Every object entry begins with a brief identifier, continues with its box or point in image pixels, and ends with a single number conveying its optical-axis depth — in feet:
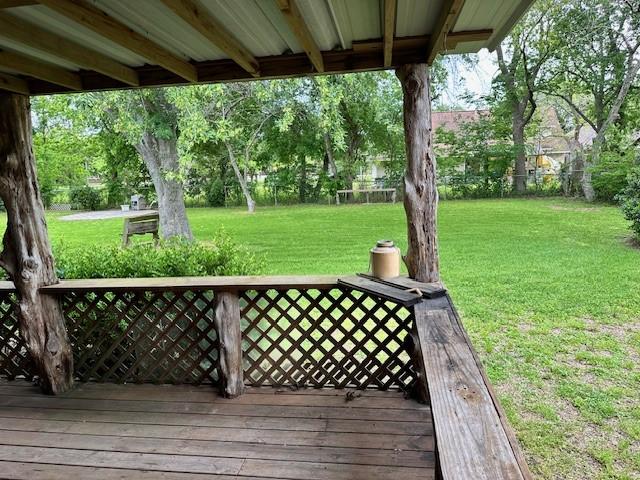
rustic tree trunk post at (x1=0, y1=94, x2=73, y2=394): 8.01
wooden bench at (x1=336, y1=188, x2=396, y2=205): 46.75
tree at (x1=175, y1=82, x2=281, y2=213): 20.12
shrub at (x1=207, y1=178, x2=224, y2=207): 52.95
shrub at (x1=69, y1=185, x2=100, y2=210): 57.72
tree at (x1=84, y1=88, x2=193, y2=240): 20.77
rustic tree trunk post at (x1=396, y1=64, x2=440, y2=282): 7.45
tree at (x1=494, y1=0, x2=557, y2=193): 43.11
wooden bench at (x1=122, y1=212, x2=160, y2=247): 16.80
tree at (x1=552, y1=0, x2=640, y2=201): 39.06
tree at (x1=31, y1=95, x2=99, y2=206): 31.62
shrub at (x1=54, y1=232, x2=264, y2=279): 9.76
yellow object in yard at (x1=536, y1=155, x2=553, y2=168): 55.20
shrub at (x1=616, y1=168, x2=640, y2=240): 21.54
